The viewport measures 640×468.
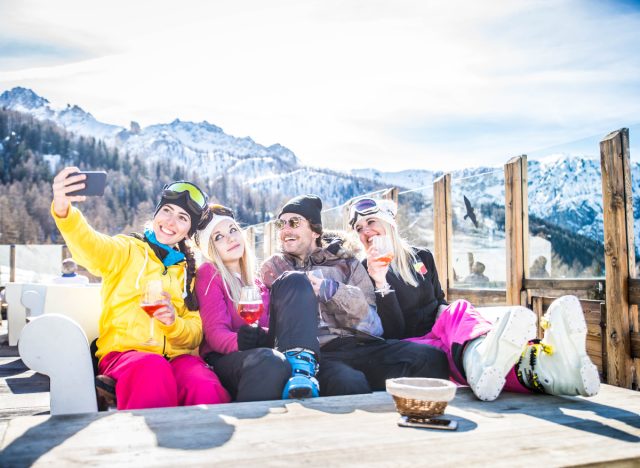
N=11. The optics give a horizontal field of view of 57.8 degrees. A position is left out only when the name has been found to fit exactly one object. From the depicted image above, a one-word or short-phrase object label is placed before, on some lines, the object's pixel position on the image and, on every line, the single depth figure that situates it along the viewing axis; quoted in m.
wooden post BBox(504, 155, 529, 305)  4.84
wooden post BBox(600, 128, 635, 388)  3.71
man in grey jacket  2.44
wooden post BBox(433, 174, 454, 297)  5.98
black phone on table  1.66
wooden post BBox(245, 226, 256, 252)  11.28
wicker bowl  1.70
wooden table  1.39
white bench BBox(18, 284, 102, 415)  2.26
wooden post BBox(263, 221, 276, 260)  9.70
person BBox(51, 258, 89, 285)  7.21
